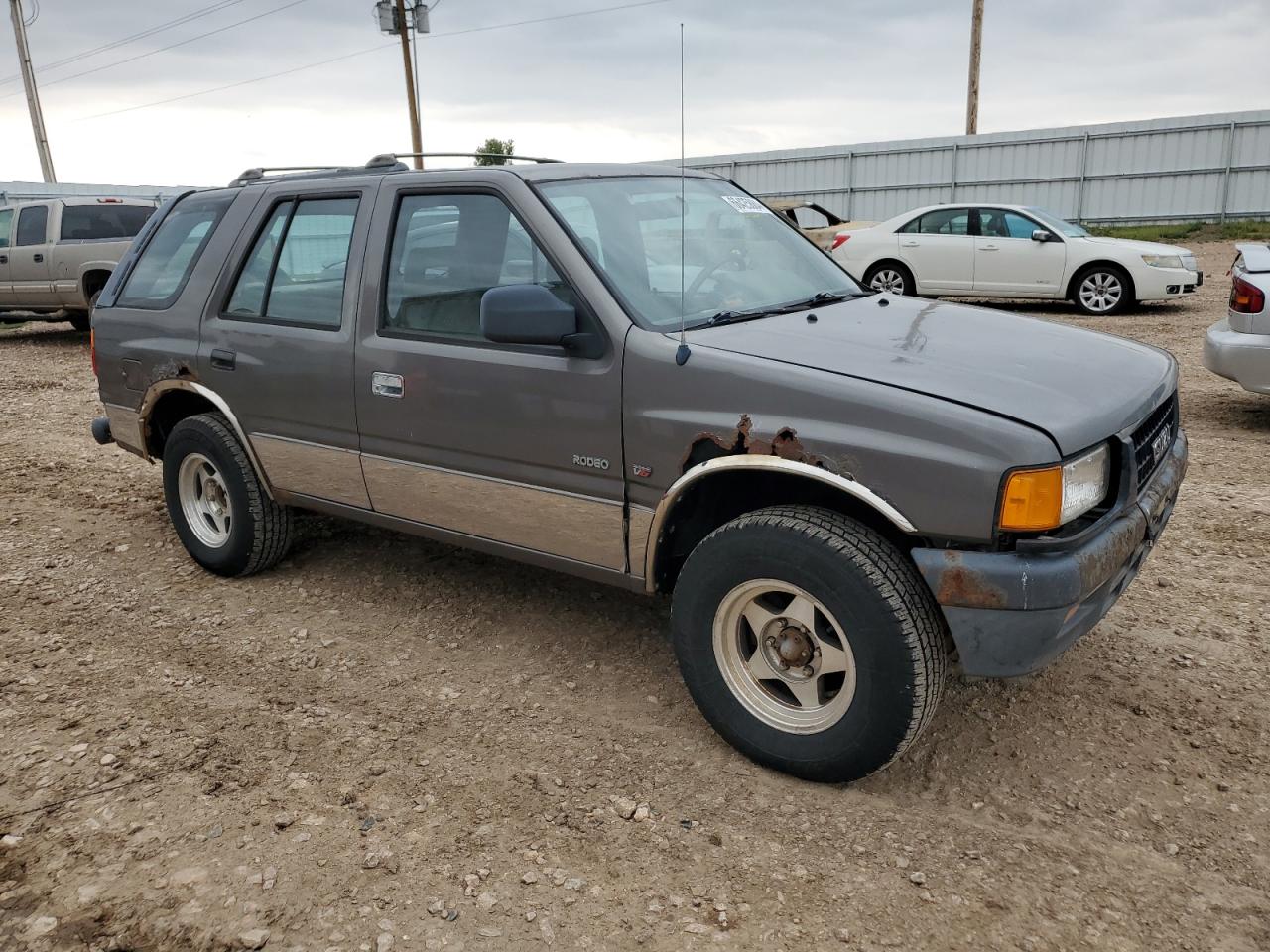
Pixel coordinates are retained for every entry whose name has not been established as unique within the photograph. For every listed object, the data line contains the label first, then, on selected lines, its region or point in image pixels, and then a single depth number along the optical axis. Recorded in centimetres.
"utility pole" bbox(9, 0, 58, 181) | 2975
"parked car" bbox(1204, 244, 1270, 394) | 657
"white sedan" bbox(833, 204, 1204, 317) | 1294
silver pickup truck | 1296
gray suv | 272
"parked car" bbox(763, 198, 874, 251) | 1478
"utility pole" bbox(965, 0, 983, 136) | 2389
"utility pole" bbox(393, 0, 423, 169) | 2677
